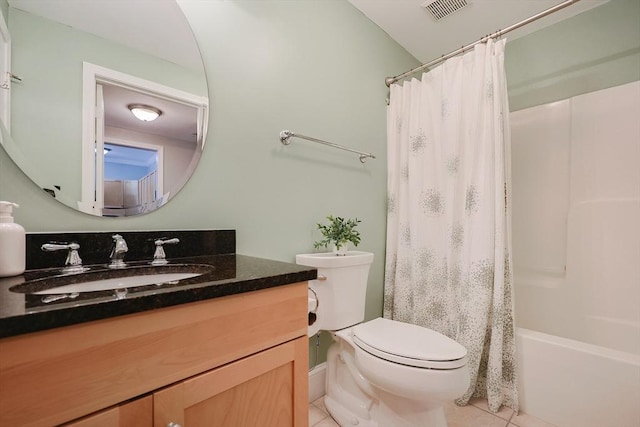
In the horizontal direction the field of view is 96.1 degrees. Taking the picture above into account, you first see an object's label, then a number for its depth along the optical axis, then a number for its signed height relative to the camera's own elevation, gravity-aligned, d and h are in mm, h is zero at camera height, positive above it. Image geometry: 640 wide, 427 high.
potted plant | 1432 -91
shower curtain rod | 1346 +963
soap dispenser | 660 -68
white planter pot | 1444 -171
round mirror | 791 +364
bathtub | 1188 -739
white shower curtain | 1473 +25
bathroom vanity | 417 -249
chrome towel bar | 1371 +390
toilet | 1024 -547
